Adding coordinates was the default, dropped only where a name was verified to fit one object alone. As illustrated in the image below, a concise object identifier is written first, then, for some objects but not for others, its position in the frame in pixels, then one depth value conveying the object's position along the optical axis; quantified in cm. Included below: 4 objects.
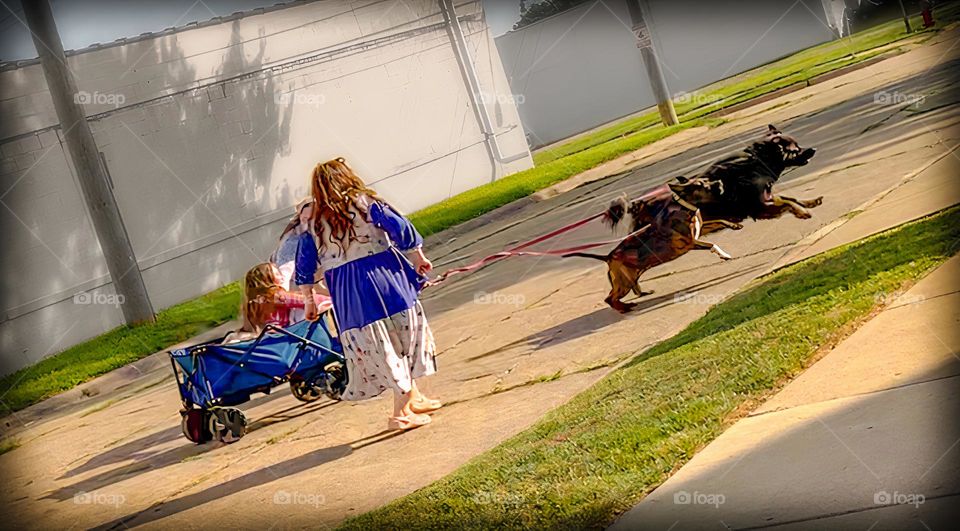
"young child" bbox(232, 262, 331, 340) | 923
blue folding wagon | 852
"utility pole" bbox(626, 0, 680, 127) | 2500
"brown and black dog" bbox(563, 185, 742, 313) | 850
